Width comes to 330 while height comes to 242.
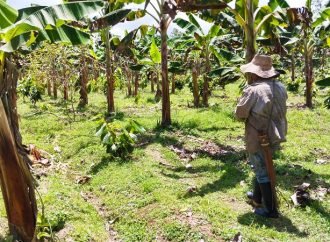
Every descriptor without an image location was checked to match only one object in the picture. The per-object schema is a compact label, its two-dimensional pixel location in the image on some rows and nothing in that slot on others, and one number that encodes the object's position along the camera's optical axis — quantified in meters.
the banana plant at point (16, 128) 4.88
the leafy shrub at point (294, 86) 25.05
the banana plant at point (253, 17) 8.81
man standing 5.48
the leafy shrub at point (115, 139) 9.02
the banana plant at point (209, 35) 12.74
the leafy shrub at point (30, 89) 19.38
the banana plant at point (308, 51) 16.68
